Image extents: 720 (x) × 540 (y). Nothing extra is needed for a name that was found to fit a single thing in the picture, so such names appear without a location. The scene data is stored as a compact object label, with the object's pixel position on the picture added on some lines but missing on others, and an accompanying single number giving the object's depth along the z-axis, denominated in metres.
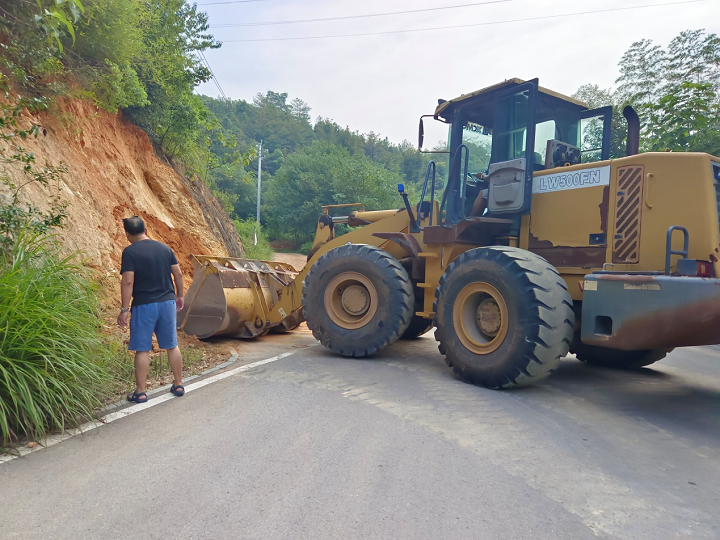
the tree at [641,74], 20.25
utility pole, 40.31
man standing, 4.79
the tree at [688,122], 10.77
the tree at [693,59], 16.30
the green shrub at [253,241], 26.07
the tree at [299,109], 113.18
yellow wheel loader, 4.82
